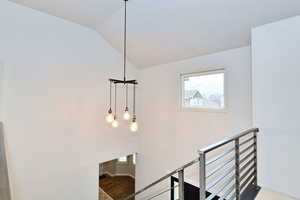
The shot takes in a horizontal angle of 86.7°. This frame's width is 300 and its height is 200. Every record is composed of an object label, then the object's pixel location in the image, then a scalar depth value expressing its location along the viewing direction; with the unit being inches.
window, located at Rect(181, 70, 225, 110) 126.3
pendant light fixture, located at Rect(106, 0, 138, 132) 99.2
